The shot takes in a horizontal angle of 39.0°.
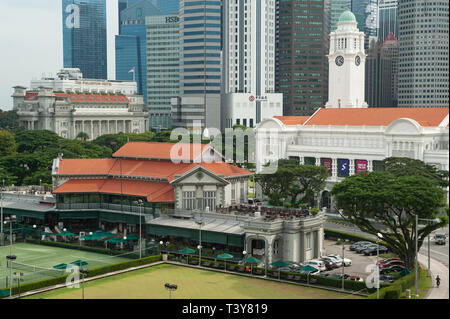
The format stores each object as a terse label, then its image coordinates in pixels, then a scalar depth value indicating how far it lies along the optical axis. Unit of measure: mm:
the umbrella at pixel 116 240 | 80250
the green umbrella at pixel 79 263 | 69838
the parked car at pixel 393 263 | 70812
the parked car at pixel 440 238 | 86306
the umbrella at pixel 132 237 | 81950
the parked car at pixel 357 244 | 82800
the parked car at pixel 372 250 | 80500
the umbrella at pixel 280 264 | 67238
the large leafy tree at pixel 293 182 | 103125
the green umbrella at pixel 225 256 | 69688
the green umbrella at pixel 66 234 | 85000
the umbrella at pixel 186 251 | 73500
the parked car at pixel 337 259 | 72750
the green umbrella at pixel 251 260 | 67938
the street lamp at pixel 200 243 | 71562
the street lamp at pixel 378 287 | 54950
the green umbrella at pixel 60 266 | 67625
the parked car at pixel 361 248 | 81362
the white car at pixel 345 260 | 73375
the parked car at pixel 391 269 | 69438
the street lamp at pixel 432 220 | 59444
